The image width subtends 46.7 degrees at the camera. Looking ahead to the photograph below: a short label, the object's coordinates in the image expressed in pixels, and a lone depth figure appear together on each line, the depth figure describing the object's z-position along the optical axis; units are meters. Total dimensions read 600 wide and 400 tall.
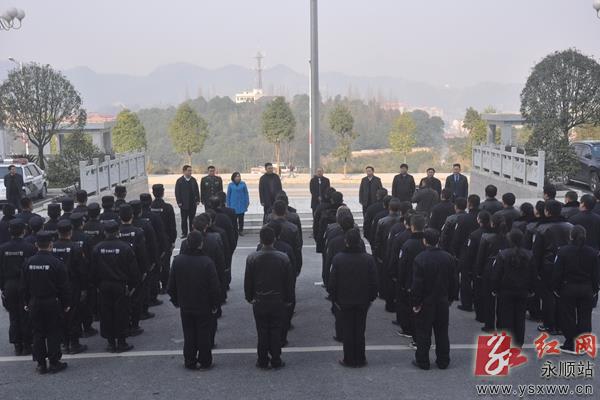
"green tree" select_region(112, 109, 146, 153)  44.09
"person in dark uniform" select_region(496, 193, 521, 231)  10.45
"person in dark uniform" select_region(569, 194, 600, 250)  9.69
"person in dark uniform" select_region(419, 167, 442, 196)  14.77
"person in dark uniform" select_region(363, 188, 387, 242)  11.77
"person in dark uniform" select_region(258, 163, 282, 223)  16.11
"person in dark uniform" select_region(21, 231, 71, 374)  7.79
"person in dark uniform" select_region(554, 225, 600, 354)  8.18
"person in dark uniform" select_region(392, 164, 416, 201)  16.12
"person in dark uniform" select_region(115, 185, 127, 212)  11.54
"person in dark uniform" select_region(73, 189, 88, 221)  11.06
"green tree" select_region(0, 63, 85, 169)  27.95
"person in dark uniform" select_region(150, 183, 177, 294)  11.76
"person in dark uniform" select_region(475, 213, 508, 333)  8.95
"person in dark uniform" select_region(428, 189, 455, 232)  12.10
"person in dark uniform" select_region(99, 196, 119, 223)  10.68
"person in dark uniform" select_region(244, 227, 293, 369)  7.83
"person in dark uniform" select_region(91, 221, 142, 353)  8.49
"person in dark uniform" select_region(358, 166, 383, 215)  15.98
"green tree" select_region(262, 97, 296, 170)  44.81
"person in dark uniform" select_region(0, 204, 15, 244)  9.92
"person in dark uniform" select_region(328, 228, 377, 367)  7.88
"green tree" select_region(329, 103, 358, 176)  43.91
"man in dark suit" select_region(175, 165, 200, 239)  16.14
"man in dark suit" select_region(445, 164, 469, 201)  16.27
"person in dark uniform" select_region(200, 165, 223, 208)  16.42
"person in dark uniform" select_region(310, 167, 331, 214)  16.23
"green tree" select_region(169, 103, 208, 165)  47.47
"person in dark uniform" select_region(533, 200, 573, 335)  9.11
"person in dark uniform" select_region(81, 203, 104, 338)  9.36
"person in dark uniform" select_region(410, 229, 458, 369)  7.81
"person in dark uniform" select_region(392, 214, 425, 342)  8.40
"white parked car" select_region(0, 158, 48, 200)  24.19
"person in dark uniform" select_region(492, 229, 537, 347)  8.26
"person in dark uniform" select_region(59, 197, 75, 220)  10.62
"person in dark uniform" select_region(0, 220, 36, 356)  8.41
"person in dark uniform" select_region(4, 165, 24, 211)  18.67
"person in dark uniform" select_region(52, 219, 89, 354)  8.45
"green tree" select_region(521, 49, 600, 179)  23.81
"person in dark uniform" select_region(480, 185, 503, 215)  11.16
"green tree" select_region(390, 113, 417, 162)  48.84
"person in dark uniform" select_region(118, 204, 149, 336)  9.19
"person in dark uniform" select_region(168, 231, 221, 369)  7.81
